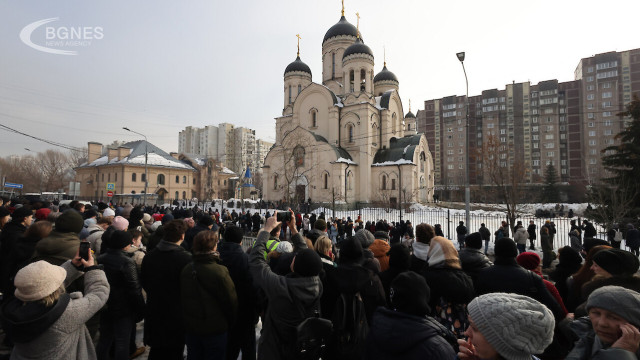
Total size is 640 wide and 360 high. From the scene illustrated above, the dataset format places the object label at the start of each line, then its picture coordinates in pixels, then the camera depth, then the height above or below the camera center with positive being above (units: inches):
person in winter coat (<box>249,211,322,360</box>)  106.2 -40.1
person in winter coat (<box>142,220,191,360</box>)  129.0 -46.3
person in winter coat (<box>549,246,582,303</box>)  150.0 -39.3
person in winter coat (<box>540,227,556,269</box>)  414.9 -81.8
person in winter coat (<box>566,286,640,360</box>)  65.5 -30.7
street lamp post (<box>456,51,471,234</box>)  537.6 +33.5
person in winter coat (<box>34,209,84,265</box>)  132.0 -22.9
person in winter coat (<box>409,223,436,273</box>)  163.9 -32.2
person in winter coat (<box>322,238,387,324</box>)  116.3 -35.6
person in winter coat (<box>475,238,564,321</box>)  118.4 -36.4
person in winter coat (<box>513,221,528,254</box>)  474.9 -74.0
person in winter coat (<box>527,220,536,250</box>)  543.0 -79.3
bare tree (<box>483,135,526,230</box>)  623.4 +36.5
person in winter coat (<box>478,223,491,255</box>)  515.3 -77.0
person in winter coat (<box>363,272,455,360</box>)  72.9 -34.7
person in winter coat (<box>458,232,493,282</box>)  150.0 -34.4
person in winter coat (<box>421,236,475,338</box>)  119.3 -39.5
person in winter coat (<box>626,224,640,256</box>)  430.3 -70.2
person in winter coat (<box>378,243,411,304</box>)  136.4 -33.2
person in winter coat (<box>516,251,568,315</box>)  137.2 -33.2
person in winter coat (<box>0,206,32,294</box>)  176.9 -28.4
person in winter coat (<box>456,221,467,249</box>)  536.7 -75.0
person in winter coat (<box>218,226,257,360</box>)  140.5 -49.4
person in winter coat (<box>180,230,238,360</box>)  119.7 -44.0
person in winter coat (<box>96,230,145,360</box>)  135.6 -49.1
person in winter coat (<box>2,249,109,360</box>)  83.6 -36.7
